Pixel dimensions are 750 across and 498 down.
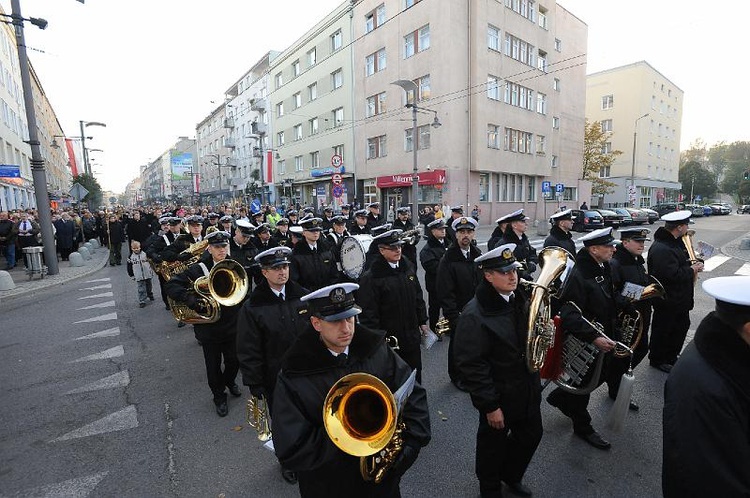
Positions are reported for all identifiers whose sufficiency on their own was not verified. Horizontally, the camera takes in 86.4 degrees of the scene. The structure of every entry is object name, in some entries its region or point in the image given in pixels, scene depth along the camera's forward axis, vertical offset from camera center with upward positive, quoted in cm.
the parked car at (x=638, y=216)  2888 -173
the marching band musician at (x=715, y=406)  156 -85
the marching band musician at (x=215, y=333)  458 -153
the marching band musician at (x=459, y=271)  516 -102
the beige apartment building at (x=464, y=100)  2745 +719
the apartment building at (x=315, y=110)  3509 +868
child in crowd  931 -160
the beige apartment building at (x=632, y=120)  5081 +957
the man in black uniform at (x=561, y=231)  661 -62
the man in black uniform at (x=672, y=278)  498 -107
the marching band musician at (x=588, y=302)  371 -102
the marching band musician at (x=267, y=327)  348 -114
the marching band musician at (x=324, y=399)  203 -108
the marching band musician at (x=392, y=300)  439 -114
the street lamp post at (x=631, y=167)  3772 +332
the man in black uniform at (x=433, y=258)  686 -106
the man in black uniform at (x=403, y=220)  1146 -69
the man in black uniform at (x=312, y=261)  618 -100
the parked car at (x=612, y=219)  2745 -177
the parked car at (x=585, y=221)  2408 -167
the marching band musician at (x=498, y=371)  288 -128
